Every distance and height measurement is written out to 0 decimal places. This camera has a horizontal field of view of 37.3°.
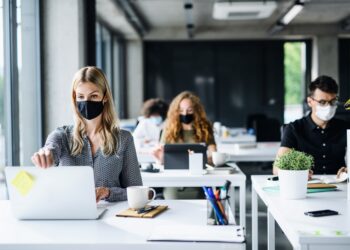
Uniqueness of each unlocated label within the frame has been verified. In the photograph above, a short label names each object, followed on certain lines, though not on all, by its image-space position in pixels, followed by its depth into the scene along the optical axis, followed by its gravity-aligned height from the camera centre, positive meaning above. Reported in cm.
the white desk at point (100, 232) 183 -50
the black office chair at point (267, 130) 809 -48
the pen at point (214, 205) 207 -43
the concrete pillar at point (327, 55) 1255 +105
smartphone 218 -49
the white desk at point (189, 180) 363 -56
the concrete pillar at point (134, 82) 1272 +46
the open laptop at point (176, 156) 389 -42
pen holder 208 -46
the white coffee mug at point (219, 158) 401 -45
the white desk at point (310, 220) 181 -50
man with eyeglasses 370 -28
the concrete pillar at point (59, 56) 558 +49
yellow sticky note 208 -32
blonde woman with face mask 271 -20
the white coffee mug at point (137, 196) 232 -43
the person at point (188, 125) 457 -22
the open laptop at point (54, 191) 208 -36
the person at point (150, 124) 610 -29
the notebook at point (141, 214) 222 -49
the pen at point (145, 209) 228 -48
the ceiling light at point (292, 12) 791 +145
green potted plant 257 -37
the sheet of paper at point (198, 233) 184 -49
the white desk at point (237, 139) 715 -56
